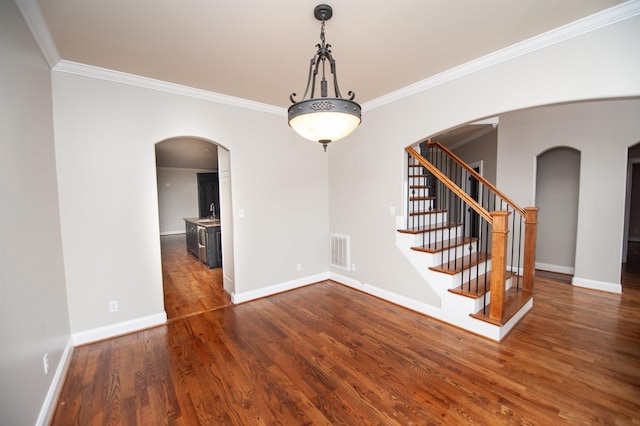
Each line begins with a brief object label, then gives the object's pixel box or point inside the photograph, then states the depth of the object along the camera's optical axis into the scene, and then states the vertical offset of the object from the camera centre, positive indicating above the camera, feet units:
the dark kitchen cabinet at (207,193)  32.42 +0.99
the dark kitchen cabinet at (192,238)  20.99 -3.02
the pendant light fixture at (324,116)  4.91 +1.60
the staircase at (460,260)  8.64 -2.54
